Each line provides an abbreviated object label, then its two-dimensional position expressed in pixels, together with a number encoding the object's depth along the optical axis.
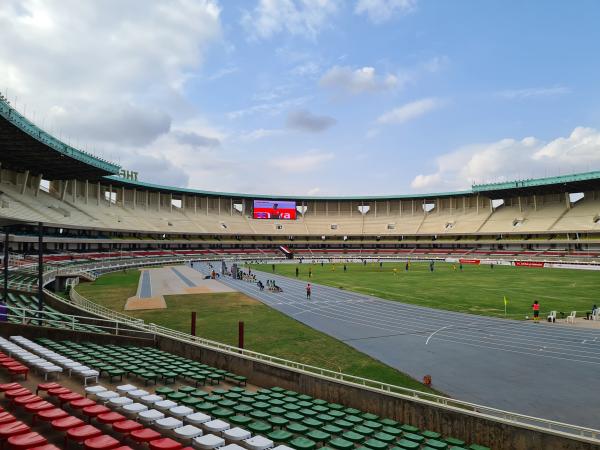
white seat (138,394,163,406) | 9.66
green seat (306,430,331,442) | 8.50
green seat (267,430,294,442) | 8.45
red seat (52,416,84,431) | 7.53
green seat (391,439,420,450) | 8.23
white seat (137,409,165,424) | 8.48
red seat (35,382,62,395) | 9.88
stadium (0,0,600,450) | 8.81
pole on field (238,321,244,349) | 17.84
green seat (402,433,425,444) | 8.73
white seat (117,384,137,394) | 10.38
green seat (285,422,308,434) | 8.85
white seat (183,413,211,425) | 8.56
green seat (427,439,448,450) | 8.41
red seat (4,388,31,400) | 8.88
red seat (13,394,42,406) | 8.58
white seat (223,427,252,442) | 7.89
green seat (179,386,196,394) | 11.15
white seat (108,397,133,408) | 9.22
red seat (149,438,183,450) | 6.97
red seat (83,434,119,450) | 6.79
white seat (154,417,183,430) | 8.16
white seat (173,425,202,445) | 7.84
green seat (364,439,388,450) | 8.15
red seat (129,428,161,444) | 7.40
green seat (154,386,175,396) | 10.76
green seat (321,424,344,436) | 8.96
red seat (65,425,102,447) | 7.16
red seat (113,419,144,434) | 7.70
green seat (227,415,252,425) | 9.07
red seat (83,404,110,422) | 8.34
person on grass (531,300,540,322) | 25.01
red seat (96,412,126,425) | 8.11
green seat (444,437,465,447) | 8.90
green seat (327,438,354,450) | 8.17
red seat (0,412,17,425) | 7.34
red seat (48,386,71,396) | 9.48
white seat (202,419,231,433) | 8.24
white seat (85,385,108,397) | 9.94
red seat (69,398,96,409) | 8.77
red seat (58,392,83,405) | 9.16
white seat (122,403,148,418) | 8.84
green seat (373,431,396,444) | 8.55
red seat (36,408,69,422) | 7.96
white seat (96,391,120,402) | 9.55
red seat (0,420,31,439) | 6.87
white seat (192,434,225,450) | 7.46
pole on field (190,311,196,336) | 19.84
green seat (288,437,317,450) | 8.00
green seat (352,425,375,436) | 9.01
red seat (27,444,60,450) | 6.48
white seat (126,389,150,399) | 9.96
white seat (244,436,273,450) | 7.58
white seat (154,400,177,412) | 9.23
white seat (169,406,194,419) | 8.82
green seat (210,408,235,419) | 9.48
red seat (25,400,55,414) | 8.25
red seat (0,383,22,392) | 9.36
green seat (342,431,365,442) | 8.59
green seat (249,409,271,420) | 9.64
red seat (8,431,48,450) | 6.49
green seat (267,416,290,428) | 9.16
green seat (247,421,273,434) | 8.69
